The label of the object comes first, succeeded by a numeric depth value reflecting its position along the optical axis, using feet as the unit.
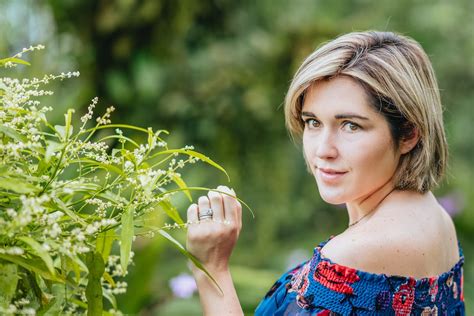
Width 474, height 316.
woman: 5.67
